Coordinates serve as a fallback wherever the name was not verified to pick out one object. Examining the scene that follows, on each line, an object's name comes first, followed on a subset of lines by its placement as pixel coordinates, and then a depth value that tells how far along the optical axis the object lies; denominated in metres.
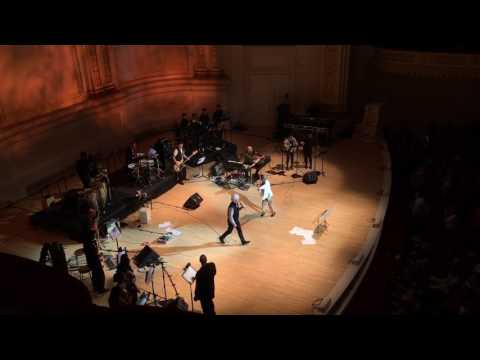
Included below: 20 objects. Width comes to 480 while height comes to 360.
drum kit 12.52
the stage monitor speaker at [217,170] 13.88
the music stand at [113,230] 9.58
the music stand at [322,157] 14.08
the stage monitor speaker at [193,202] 12.05
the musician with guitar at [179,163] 13.14
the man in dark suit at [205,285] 7.41
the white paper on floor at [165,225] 11.27
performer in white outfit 11.16
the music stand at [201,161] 14.47
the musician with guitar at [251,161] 13.46
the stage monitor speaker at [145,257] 9.22
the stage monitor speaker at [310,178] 13.34
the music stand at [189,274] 7.77
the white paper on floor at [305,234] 10.43
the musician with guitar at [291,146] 13.88
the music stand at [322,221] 10.66
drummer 12.73
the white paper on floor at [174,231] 10.88
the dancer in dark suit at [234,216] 9.77
